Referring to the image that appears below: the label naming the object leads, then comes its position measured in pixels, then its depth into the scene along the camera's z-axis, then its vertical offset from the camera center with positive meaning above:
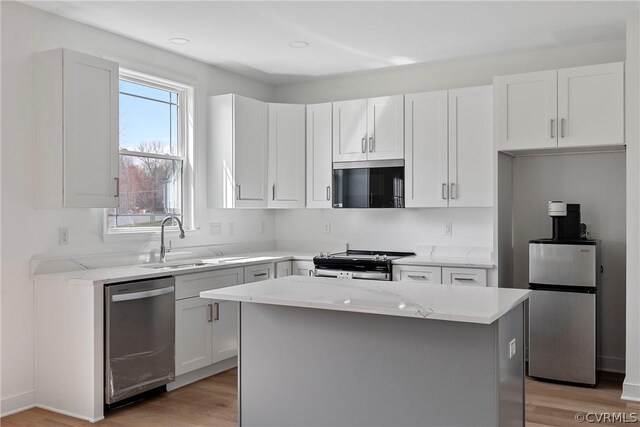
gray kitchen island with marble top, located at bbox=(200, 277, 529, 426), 2.45 -0.68
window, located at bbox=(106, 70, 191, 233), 4.43 +0.47
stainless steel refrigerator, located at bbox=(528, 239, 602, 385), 4.15 -0.73
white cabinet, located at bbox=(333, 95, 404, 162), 5.04 +0.75
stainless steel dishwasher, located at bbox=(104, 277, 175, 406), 3.52 -0.83
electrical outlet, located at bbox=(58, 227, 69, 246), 3.86 -0.17
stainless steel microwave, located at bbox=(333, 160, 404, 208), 5.04 +0.24
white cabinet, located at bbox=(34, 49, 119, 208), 3.62 +0.53
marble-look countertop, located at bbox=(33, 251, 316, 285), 3.52 -0.41
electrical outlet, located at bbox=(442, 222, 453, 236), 5.16 -0.15
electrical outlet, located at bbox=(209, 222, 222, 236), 5.18 -0.16
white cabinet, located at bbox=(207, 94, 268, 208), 5.01 +0.52
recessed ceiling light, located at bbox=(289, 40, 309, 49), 4.50 +1.34
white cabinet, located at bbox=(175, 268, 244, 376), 4.07 -0.84
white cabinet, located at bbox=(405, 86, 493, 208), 4.70 +0.53
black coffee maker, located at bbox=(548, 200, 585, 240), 4.39 -0.10
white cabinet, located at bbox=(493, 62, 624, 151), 4.09 +0.77
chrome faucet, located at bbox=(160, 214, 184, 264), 4.46 -0.20
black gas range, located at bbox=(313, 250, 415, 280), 4.71 -0.47
